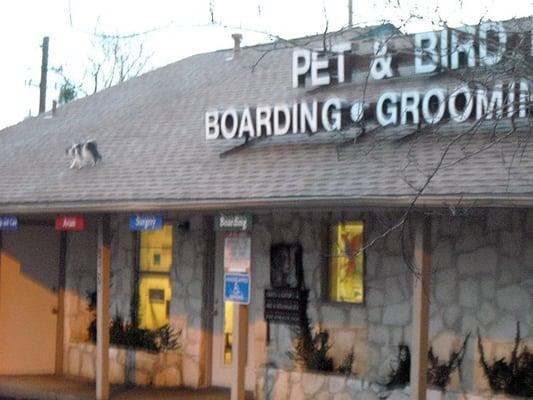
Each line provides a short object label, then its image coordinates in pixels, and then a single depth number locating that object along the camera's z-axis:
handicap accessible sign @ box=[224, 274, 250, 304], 13.73
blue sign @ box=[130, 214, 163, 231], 14.52
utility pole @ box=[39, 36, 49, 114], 37.97
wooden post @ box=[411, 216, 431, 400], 12.20
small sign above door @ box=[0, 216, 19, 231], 16.44
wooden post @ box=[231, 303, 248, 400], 13.91
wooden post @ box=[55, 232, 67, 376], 18.67
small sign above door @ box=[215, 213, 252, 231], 13.57
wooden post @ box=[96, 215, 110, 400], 15.45
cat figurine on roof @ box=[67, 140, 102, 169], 17.14
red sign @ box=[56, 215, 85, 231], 15.62
